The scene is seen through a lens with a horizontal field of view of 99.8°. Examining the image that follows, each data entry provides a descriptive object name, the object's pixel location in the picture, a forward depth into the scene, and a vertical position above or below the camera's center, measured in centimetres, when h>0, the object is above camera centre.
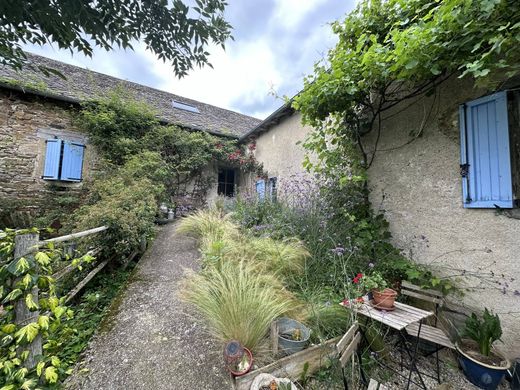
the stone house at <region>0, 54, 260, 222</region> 583 +168
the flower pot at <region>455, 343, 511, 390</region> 189 -136
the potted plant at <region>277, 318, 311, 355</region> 179 -108
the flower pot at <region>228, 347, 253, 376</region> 156 -117
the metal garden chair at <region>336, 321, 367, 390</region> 151 -100
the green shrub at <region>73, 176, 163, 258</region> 346 -27
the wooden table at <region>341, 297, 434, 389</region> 178 -89
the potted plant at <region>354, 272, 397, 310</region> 197 -73
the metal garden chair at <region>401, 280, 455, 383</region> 203 -115
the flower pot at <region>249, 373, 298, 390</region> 145 -117
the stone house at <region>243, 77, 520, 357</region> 210 +33
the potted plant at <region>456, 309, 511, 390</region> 192 -128
